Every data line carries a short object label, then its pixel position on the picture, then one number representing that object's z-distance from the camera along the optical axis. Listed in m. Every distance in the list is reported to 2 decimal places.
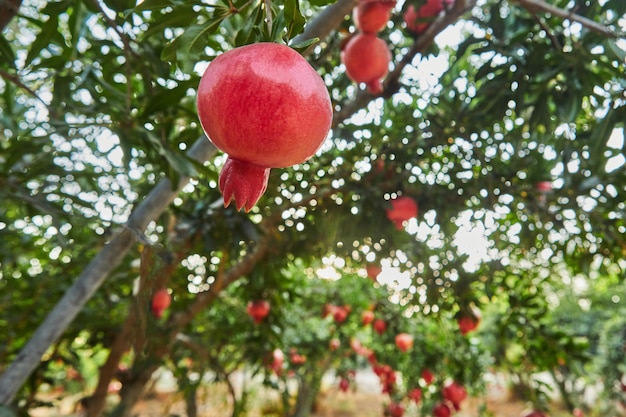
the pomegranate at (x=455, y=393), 3.08
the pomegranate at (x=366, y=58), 1.29
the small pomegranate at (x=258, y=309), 2.65
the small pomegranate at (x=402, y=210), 1.81
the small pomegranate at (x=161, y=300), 2.36
